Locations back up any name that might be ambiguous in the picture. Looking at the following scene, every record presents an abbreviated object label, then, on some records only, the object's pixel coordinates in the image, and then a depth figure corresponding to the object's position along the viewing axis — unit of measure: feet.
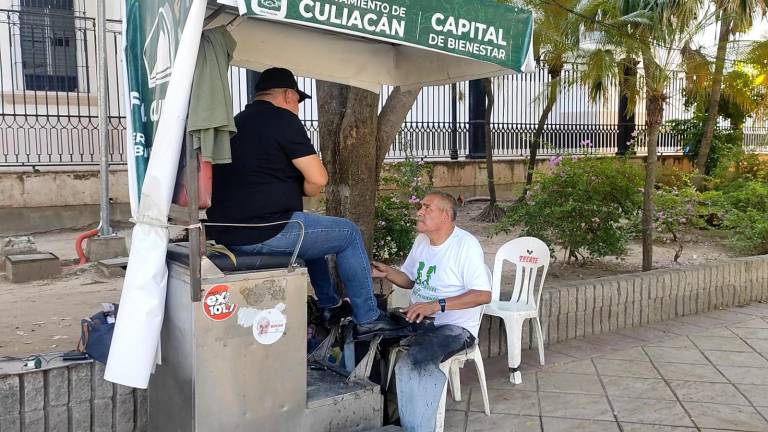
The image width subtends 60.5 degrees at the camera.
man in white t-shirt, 10.93
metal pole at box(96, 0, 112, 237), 24.79
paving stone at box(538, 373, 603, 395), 13.85
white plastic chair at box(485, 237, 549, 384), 14.64
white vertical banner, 8.86
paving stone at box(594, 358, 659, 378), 14.78
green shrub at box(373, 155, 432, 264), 19.79
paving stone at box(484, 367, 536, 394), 13.94
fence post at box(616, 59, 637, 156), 48.73
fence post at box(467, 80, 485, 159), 42.29
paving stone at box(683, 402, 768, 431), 12.12
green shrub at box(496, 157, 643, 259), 20.98
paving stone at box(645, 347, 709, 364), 15.72
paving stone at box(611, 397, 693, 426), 12.35
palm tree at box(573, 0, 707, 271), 19.80
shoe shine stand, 9.19
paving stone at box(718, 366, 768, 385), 14.42
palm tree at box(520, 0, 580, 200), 23.21
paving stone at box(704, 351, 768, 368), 15.53
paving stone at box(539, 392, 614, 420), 12.60
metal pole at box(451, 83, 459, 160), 41.65
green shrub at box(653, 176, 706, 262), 23.85
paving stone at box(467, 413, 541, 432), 11.98
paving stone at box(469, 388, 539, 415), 12.77
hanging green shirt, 8.85
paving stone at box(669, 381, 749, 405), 13.34
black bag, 10.50
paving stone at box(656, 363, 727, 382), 14.55
